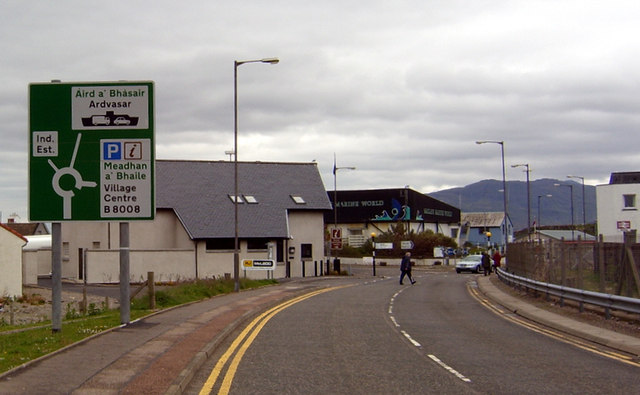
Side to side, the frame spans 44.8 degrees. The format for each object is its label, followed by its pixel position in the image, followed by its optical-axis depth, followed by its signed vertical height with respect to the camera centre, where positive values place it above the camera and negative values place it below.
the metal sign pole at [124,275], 17.77 -0.92
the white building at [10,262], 40.50 -1.34
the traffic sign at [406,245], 67.38 -1.18
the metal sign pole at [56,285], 16.05 -1.02
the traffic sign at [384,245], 69.26 -1.21
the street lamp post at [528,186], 57.36 +3.21
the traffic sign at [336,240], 53.34 -0.54
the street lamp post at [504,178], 51.54 +3.58
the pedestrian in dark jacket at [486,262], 53.78 -2.22
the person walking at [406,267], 42.09 -1.94
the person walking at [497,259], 51.60 -1.93
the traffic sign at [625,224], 46.05 +0.27
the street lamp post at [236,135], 33.34 +4.32
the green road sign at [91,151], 16.53 +1.83
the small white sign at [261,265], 36.94 -1.51
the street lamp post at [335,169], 61.00 +4.96
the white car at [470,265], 64.75 -2.89
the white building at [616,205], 55.84 +1.69
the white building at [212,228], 50.22 +0.43
